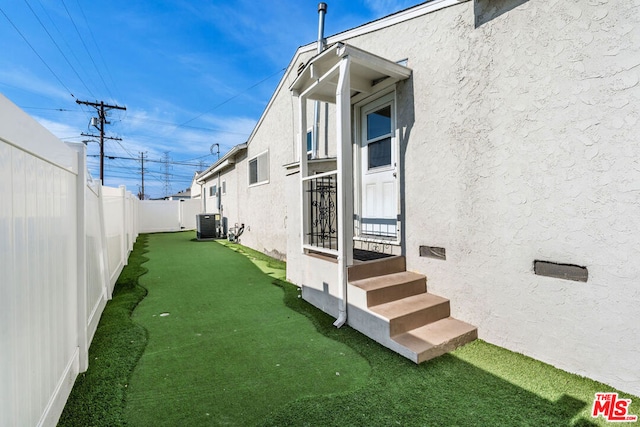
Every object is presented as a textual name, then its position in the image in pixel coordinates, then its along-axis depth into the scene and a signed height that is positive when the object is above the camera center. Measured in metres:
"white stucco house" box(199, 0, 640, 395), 2.33 +0.28
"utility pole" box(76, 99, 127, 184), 19.73 +6.51
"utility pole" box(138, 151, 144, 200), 40.16 +6.23
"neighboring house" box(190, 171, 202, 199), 25.31 +1.82
